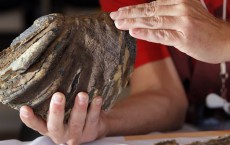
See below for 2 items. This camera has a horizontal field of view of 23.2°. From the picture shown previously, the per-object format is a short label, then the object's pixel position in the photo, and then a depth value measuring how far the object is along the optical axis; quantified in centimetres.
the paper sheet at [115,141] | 80
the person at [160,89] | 98
